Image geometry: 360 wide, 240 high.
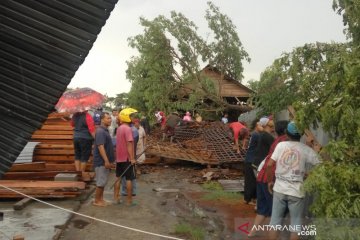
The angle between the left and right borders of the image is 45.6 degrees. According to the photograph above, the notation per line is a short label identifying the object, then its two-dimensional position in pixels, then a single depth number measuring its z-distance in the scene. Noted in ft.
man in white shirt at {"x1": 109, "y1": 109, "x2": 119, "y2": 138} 49.81
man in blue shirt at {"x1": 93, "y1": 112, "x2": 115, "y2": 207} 26.43
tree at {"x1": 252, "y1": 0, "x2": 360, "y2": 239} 12.58
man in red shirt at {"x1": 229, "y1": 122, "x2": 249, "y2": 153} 40.85
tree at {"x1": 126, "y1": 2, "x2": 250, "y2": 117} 73.41
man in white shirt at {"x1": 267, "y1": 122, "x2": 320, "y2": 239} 17.03
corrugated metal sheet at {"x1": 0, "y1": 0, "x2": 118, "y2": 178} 7.41
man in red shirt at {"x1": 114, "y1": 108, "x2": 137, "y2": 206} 26.66
